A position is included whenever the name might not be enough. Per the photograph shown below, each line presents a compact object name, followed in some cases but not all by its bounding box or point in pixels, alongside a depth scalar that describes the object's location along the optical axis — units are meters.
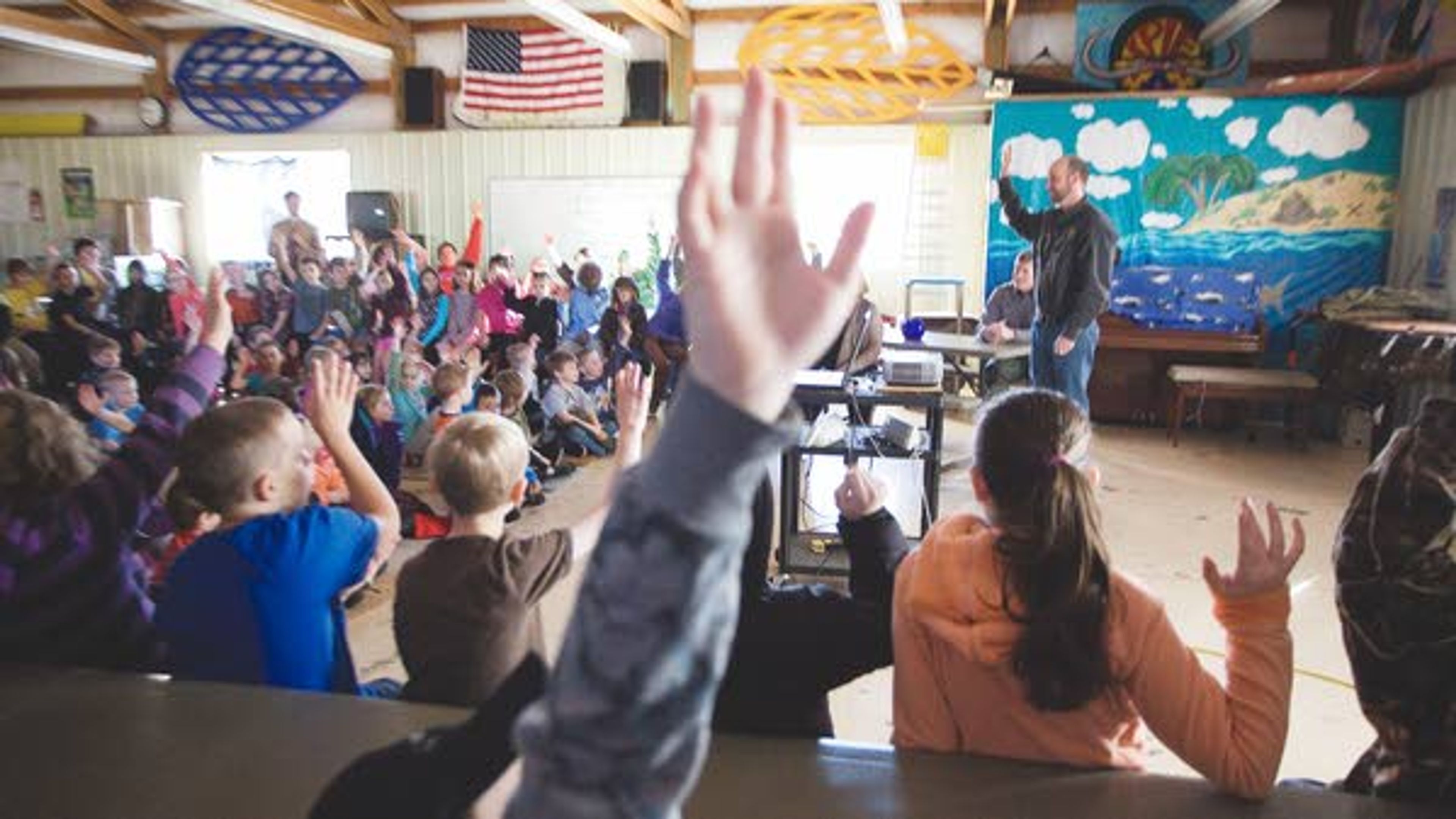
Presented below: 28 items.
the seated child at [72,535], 1.46
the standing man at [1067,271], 4.52
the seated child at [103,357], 5.36
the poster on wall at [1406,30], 6.00
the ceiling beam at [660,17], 7.88
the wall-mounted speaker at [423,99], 9.77
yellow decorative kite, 8.57
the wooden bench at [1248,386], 6.18
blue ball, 5.52
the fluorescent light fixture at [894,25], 6.93
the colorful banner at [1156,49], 7.75
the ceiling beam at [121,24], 9.71
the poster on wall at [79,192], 10.72
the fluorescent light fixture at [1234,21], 6.46
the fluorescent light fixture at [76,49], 8.31
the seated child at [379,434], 4.07
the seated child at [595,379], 6.06
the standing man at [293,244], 8.08
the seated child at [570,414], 5.67
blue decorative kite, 10.16
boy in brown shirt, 1.41
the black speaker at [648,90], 9.23
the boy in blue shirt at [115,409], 4.17
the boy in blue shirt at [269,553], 1.41
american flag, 9.42
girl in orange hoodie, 1.12
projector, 3.84
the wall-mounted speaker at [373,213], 9.60
